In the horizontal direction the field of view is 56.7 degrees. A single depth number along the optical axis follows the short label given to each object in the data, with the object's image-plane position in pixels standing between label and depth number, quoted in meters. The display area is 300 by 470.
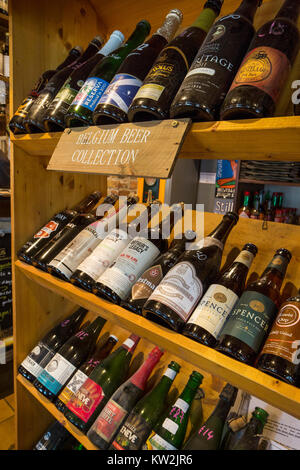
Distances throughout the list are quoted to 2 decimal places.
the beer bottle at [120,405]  0.83
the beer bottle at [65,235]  1.00
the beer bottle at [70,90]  0.83
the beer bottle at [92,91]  0.75
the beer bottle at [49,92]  0.90
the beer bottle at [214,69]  0.54
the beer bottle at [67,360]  0.99
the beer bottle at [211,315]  0.58
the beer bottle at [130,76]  0.67
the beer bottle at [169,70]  0.60
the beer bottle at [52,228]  1.08
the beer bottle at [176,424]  0.76
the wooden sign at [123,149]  0.54
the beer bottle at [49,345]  1.08
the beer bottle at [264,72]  0.49
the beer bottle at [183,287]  0.61
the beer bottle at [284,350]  0.49
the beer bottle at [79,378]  0.94
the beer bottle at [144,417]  0.79
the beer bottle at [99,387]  0.89
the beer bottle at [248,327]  0.54
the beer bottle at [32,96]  0.98
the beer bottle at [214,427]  0.77
